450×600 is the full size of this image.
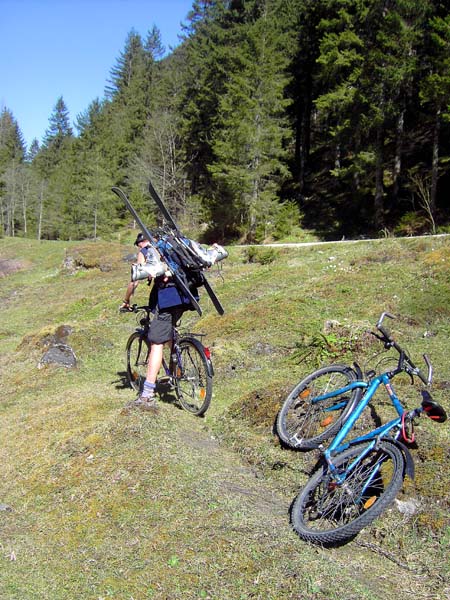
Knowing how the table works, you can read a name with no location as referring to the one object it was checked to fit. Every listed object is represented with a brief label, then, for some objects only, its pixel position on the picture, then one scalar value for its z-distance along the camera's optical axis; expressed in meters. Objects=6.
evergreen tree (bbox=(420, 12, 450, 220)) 21.12
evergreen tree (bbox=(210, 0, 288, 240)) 28.55
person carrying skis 5.04
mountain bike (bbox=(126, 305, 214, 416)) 5.11
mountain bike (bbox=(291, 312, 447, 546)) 3.21
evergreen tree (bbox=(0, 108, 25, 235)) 60.25
